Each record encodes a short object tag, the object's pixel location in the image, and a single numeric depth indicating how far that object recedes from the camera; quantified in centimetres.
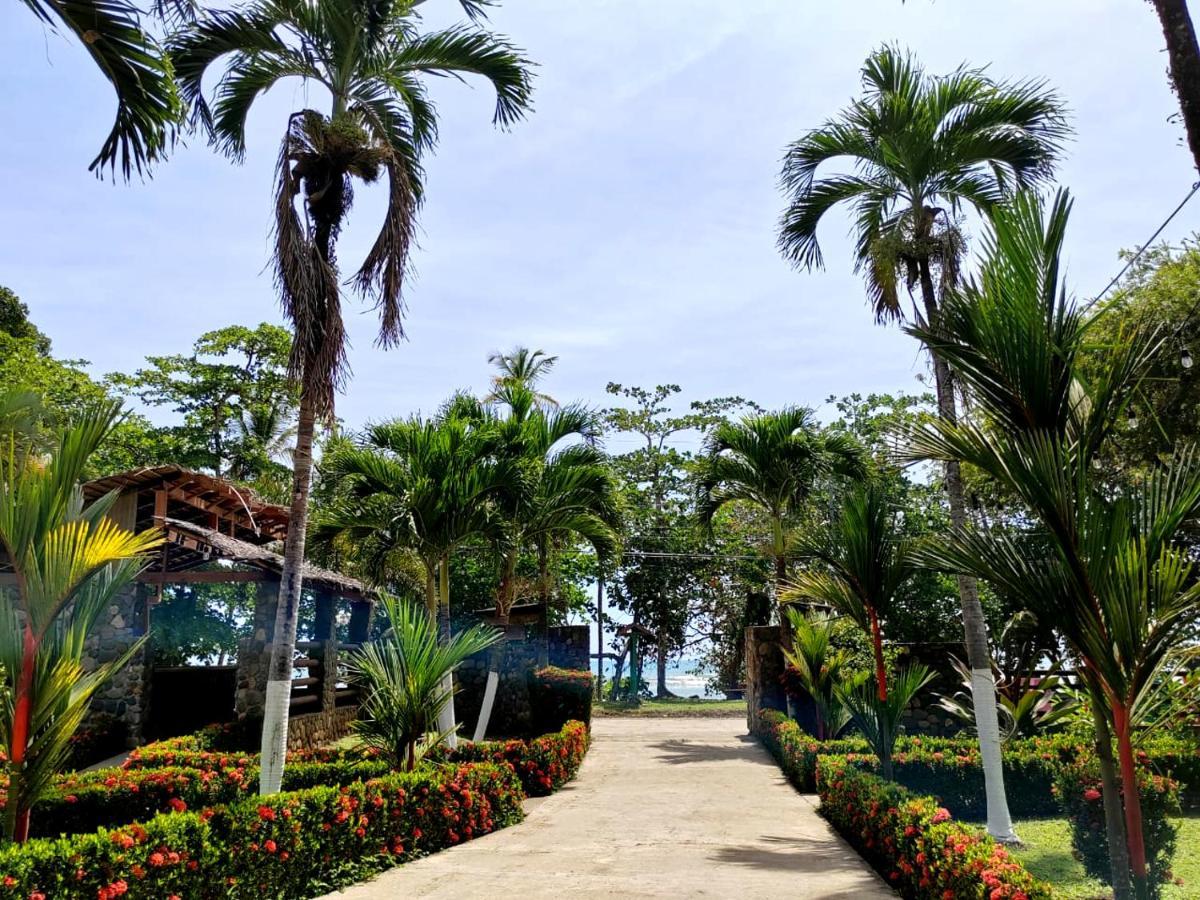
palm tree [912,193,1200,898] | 364
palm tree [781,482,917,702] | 792
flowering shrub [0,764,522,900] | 448
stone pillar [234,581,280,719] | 1240
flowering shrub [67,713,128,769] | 1170
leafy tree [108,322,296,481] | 2392
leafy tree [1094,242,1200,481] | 995
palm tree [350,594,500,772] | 812
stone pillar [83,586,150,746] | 1280
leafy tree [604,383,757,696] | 2975
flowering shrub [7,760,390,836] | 740
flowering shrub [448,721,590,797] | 1036
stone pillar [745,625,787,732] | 1617
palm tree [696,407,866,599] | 1620
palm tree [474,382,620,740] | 1311
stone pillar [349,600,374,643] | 1739
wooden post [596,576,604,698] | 2752
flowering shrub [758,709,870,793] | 1080
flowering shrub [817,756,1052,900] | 442
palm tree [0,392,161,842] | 469
